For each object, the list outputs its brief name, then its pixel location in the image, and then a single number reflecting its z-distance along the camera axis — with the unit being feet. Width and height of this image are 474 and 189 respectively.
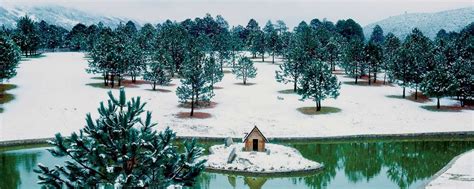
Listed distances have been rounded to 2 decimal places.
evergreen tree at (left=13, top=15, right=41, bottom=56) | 413.73
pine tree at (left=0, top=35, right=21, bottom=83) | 232.53
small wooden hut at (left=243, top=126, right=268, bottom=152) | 155.84
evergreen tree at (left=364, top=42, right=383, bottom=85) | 316.19
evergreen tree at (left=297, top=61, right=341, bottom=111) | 229.86
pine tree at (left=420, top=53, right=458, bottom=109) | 242.37
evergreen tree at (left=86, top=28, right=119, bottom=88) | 271.08
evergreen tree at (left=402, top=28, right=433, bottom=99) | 265.93
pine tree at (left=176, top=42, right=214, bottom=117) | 215.92
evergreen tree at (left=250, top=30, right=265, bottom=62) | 452.35
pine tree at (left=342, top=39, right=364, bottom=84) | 322.34
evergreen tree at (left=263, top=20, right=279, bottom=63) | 449.89
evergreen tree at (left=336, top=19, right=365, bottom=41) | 588.91
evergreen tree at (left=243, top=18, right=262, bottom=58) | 463.83
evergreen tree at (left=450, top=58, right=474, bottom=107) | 249.96
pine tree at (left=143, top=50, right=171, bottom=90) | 275.39
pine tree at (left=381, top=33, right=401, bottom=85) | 288.80
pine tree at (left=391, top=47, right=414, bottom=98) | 267.80
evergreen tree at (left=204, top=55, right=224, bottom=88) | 260.40
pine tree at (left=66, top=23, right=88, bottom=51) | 512.34
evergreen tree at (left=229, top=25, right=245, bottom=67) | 410.78
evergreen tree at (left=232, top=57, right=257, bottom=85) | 313.94
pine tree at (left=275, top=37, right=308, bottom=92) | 290.35
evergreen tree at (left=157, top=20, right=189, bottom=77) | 347.15
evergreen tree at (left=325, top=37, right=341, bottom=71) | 369.71
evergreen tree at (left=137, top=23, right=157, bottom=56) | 384.62
